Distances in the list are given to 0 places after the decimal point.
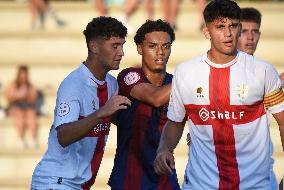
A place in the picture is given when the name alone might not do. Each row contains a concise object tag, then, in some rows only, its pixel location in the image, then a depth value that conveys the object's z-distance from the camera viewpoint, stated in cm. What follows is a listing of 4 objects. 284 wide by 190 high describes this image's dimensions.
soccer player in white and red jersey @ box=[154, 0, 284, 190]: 1180
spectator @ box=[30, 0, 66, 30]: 3278
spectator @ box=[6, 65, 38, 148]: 2898
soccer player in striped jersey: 1460
